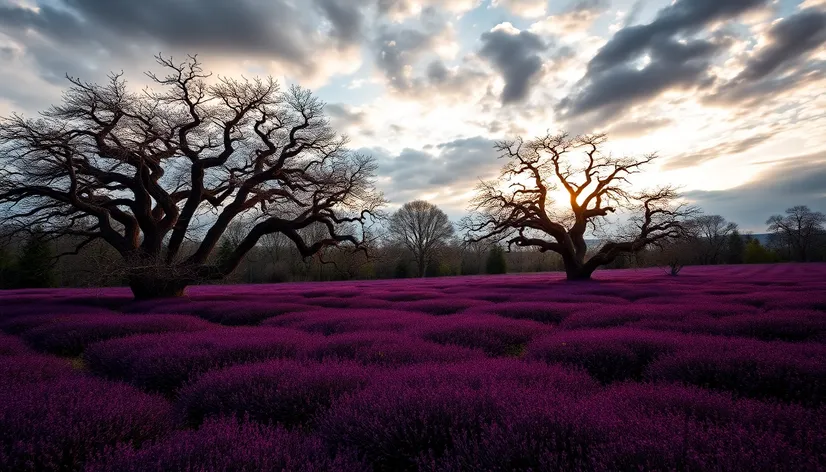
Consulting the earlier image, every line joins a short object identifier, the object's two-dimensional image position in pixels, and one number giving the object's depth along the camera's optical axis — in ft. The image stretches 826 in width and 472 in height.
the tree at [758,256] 165.07
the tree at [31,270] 105.29
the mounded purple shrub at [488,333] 18.83
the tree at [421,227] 173.88
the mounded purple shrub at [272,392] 10.36
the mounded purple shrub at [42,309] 34.88
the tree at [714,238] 173.99
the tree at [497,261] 169.99
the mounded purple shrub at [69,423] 7.62
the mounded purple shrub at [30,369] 13.04
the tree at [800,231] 171.36
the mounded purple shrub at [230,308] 31.14
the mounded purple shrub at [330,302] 40.34
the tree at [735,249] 172.40
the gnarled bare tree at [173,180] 40.52
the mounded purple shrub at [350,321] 22.67
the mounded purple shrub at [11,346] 19.33
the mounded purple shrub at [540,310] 27.99
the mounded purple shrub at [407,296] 45.96
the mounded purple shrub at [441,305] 33.96
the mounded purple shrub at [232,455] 6.27
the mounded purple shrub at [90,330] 23.24
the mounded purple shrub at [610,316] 22.47
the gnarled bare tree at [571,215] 66.64
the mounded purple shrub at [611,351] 14.34
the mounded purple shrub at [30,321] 28.99
